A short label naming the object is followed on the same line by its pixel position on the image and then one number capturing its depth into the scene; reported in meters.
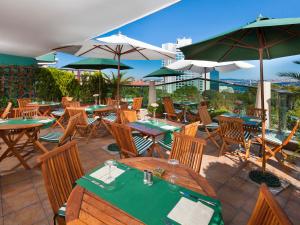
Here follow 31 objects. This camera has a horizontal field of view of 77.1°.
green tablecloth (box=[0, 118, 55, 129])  3.58
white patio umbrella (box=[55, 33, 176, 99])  4.04
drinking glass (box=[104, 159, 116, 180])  1.62
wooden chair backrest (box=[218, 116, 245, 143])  3.66
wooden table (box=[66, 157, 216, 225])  1.15
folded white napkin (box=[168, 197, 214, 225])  1.15
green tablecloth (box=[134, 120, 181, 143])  3.43
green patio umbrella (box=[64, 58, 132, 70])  6.64
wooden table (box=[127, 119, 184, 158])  3.20
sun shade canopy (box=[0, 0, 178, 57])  3.51
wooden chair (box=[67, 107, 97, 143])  4.76
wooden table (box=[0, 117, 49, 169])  3.32
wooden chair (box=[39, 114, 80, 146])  3.53
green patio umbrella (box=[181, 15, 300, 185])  2.61
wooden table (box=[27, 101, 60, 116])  6.76
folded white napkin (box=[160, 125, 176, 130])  3.51
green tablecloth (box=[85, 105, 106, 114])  5.60
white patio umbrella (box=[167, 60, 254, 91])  7.23
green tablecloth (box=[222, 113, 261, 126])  4.26
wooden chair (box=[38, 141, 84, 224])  1.57
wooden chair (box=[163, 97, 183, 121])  7.21
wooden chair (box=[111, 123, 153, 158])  2.86
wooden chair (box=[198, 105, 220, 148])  4.95
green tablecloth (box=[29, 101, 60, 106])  6.95
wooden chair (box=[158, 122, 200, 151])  2.95
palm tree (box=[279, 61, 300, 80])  4.33
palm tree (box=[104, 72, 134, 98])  10.27
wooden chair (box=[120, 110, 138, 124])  4.56
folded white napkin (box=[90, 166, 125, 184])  1.58
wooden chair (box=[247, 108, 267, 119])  5.50
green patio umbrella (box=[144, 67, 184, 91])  8.54
